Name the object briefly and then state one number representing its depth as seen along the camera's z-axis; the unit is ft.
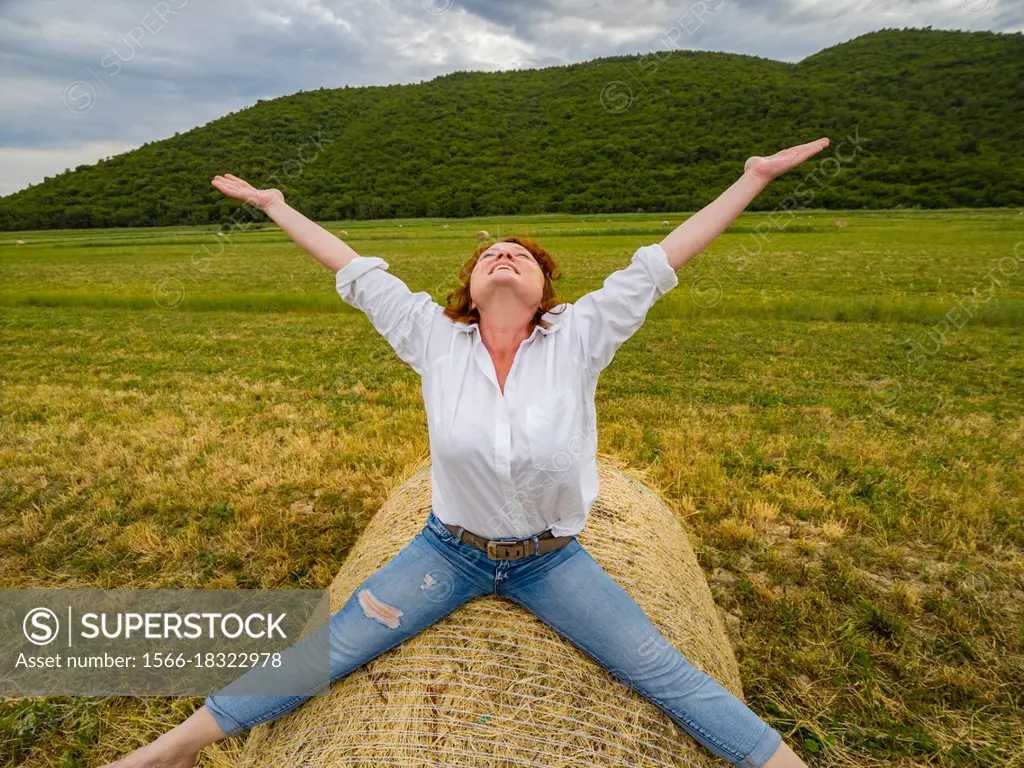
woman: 6.72
